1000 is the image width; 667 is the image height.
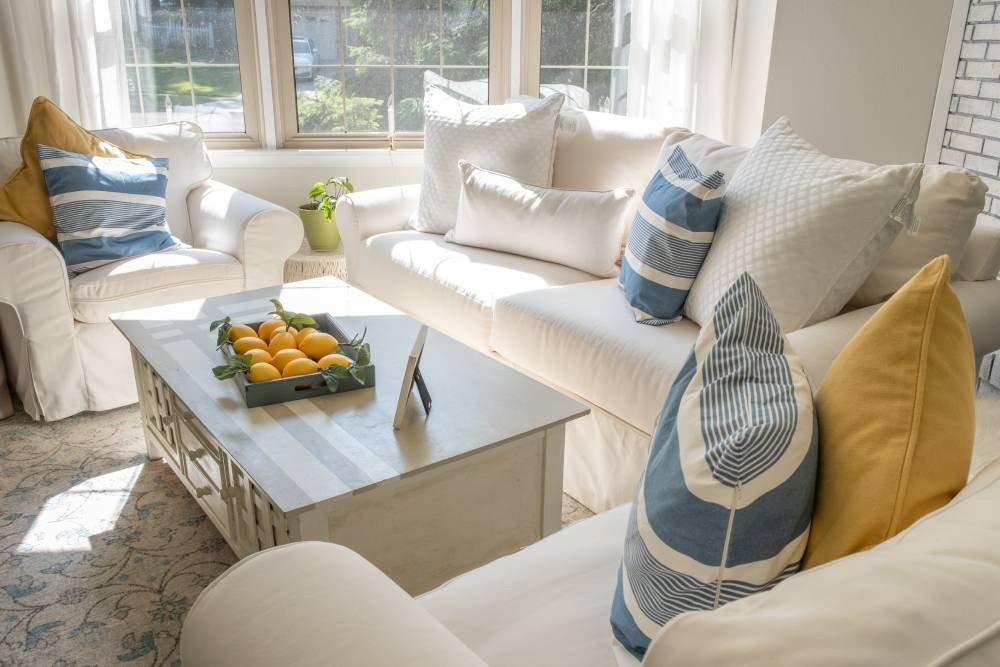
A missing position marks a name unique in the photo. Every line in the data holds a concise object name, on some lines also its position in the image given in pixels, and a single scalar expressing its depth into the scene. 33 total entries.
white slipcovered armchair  2.64
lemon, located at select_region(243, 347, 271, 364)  1.90
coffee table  1.59
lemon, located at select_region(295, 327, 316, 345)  2.01
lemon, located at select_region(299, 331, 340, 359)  1.96
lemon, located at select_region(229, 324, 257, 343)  2.04
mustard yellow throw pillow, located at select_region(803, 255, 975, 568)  0.84
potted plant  3.73
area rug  1.80
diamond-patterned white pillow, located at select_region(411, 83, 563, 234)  3.06
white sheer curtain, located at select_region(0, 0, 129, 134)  3.48
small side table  3.68
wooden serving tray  1.82
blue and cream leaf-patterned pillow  0.85
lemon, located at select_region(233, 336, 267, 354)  1.97
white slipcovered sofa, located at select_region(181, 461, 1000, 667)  0.56
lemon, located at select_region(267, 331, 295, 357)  1.97
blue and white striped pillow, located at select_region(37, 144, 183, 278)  2.84
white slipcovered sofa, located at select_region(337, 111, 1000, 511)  2.05
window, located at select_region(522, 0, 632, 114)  4.14
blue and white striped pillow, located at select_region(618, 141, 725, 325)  2.14
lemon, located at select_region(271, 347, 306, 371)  1.90
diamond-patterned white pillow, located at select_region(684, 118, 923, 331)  1.88
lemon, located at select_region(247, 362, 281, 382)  1.85
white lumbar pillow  2.76
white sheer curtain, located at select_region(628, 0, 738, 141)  4.07
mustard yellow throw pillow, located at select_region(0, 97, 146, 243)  2.88
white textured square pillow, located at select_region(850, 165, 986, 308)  1.92
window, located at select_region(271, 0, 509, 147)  4.01
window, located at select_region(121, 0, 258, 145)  3.83
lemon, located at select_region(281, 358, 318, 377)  1.87
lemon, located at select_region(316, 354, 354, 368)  1.89
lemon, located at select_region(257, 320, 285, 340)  2.07
